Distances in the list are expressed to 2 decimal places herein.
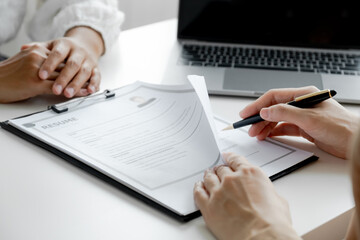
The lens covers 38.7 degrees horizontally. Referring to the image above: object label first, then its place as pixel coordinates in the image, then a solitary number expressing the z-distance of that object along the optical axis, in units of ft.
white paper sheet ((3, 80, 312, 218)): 2.21
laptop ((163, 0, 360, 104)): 3.71
